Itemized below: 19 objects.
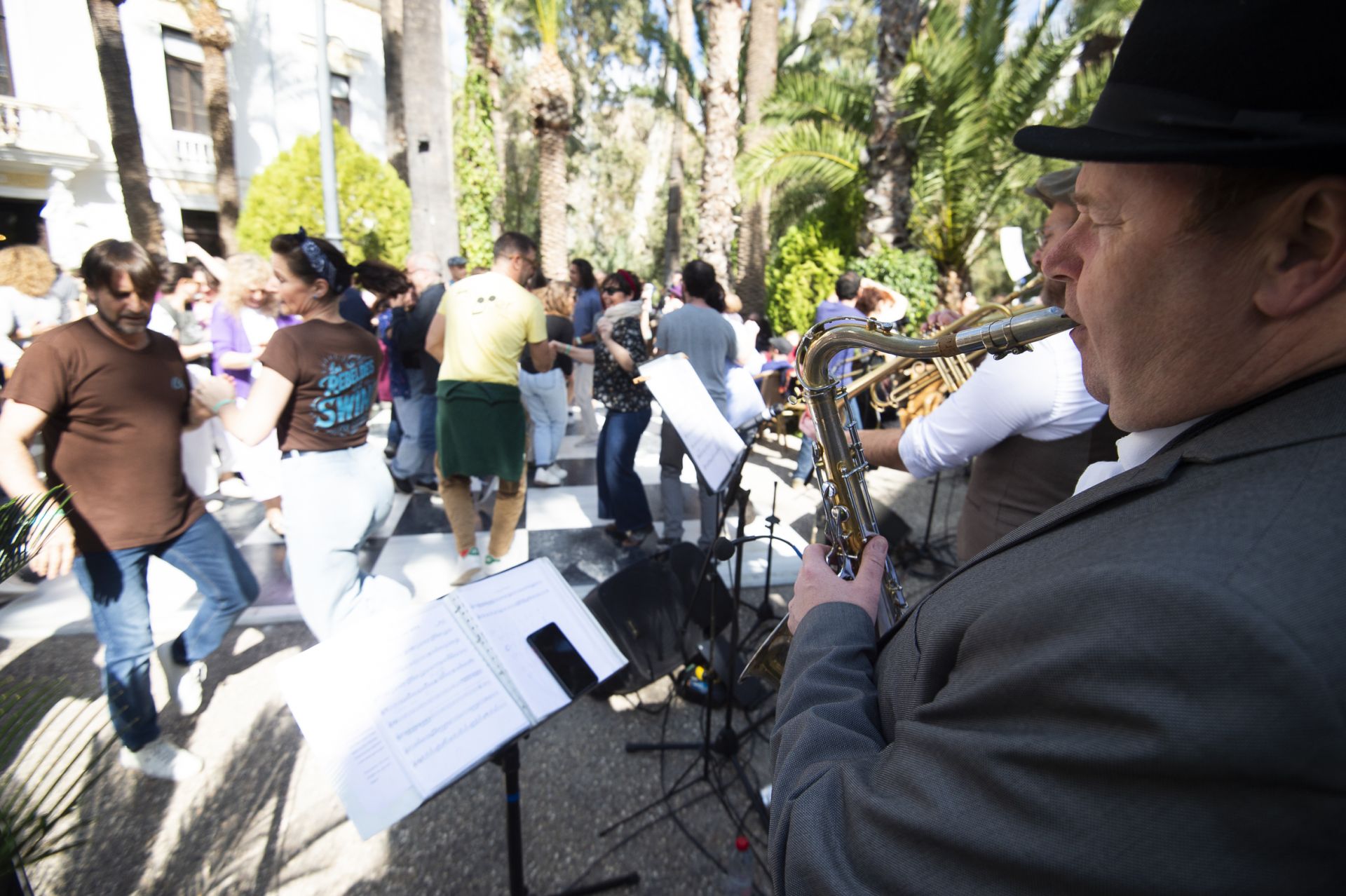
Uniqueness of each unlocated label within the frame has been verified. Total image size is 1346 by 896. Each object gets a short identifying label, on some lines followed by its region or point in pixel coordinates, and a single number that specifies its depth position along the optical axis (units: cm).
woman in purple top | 424
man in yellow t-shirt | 369
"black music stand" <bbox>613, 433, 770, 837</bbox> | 225
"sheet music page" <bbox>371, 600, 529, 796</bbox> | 133
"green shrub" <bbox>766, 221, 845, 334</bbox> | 878
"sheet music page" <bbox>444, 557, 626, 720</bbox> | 154
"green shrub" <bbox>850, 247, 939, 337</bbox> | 757
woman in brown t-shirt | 248
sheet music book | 128
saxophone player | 45
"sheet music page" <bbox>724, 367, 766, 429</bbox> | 411
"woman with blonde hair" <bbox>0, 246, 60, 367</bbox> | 461
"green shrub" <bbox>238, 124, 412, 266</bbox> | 1198
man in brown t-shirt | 213
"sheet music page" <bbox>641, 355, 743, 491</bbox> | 237
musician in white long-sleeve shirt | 183
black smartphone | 160
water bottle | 200
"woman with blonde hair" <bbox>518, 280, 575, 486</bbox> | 547
